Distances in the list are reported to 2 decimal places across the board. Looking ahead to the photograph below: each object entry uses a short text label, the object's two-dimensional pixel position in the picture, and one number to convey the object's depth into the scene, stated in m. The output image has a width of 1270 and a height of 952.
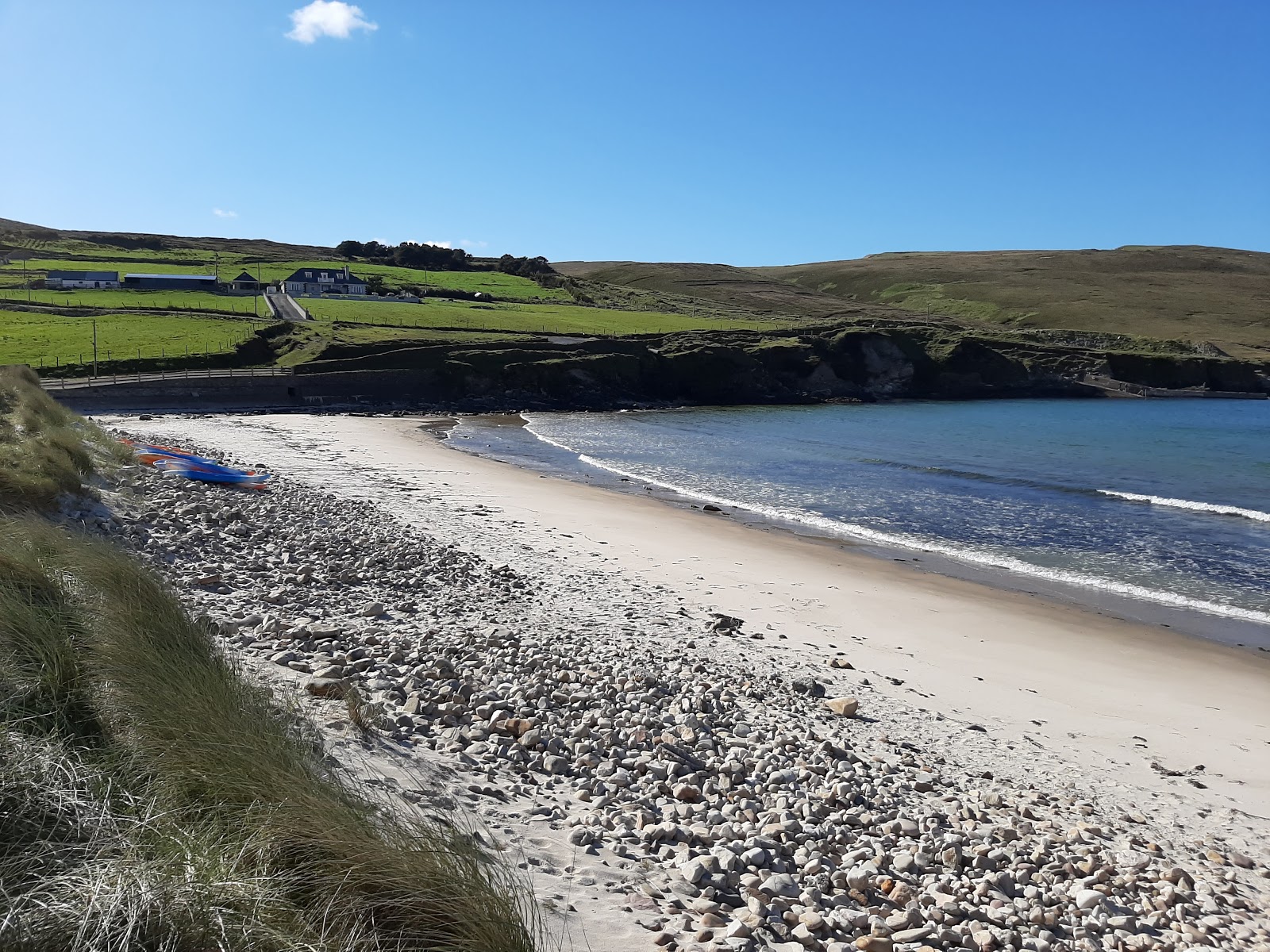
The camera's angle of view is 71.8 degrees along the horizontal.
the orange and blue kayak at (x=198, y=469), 20.67
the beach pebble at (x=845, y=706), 9.28
